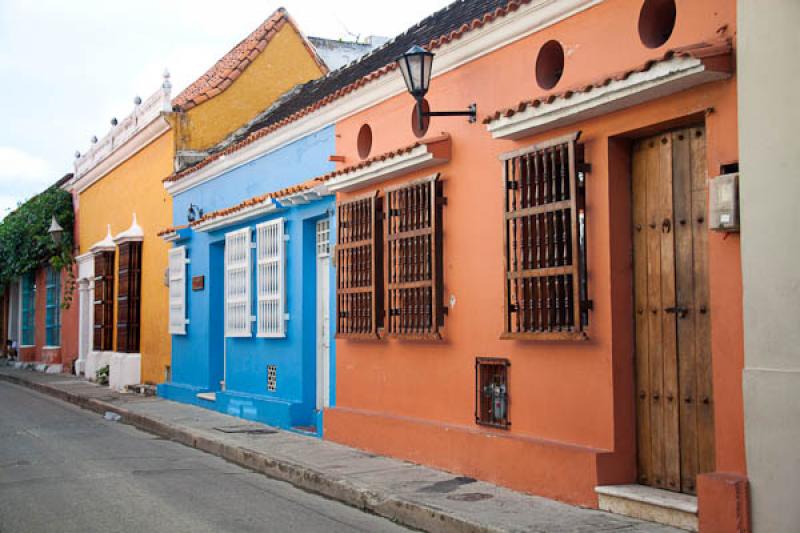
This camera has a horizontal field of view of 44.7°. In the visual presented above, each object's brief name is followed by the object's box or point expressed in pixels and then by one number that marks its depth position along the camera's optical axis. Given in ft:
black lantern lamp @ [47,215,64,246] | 82.23
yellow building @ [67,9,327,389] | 60.39
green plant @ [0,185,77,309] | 85.35
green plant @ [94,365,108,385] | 70.84
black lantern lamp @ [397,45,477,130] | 28.94
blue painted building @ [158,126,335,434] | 41.19
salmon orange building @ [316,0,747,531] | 21.25
